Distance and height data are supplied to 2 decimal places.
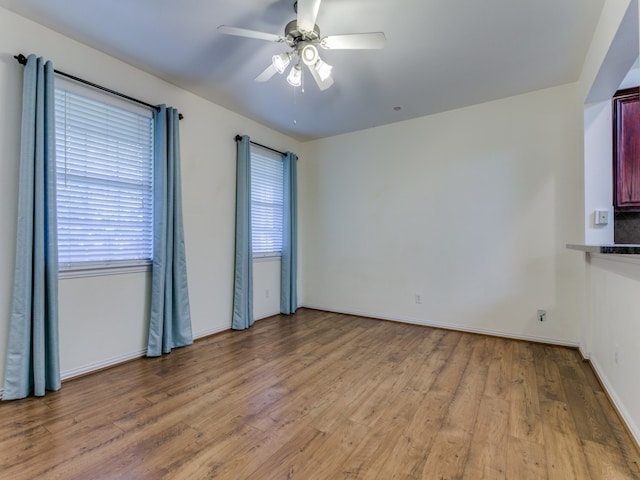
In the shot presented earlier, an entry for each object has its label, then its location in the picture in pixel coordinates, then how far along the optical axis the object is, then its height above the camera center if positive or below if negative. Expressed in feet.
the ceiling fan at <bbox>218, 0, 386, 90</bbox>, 6.15 +4.40
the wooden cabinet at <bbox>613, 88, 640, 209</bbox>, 8.50 +2.60
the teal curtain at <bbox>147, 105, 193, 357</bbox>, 9.54 -0.14
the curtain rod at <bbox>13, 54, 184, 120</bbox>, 7.02 +4.27
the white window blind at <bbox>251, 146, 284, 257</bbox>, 13.73 +1.96
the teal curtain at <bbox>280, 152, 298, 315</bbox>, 14.93 +0.04
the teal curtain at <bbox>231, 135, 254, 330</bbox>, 12.42 +0.11
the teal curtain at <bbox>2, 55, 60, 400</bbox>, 6.89 -0.27
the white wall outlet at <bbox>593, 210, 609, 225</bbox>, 8.73 +0.76
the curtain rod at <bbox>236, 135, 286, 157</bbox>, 12.57 +4.40
